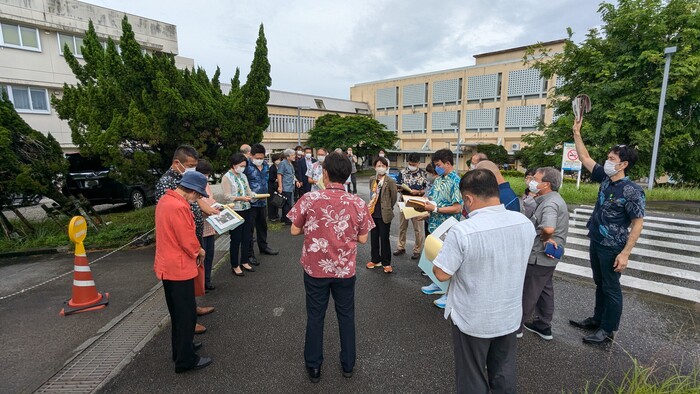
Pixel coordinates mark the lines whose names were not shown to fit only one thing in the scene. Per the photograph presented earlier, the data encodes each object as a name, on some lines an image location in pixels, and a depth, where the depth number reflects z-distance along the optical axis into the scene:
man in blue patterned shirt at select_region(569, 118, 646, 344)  3.05
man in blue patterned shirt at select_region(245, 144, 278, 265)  5.84
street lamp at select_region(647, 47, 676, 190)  10.90
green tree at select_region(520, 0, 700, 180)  12.28
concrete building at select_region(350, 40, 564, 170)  37.06
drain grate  2.84
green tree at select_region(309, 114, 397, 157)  30.91
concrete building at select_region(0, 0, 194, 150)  16.59
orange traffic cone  4.16
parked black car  10.18
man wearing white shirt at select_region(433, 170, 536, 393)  1.91
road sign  12.56
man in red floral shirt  2.67
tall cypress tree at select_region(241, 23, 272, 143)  8.31
